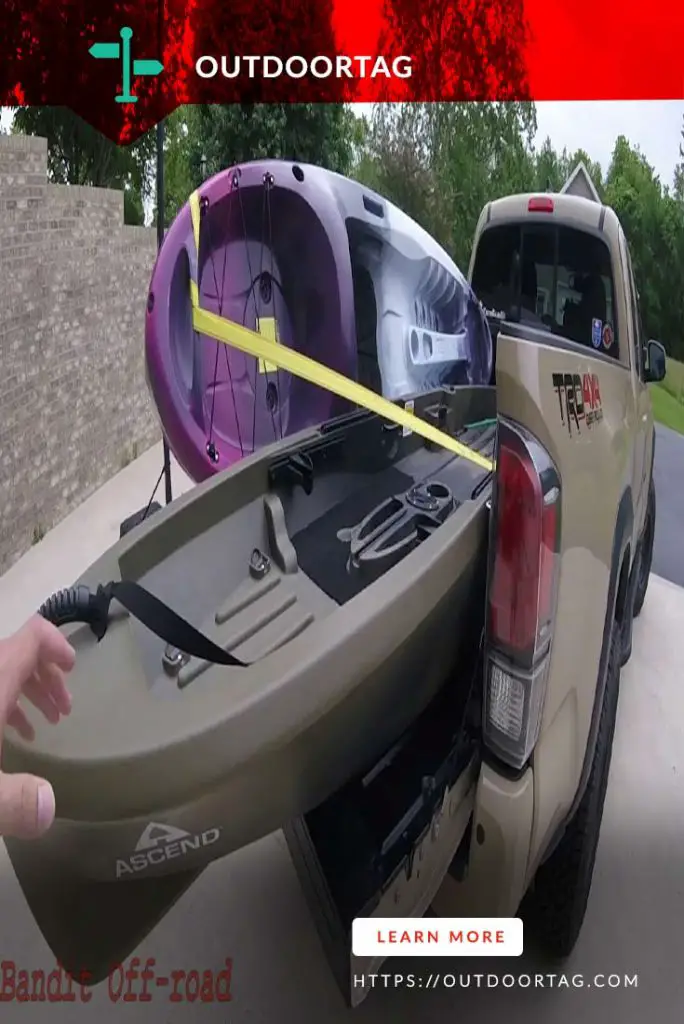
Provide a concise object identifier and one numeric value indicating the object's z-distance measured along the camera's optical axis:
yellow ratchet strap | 2.08
